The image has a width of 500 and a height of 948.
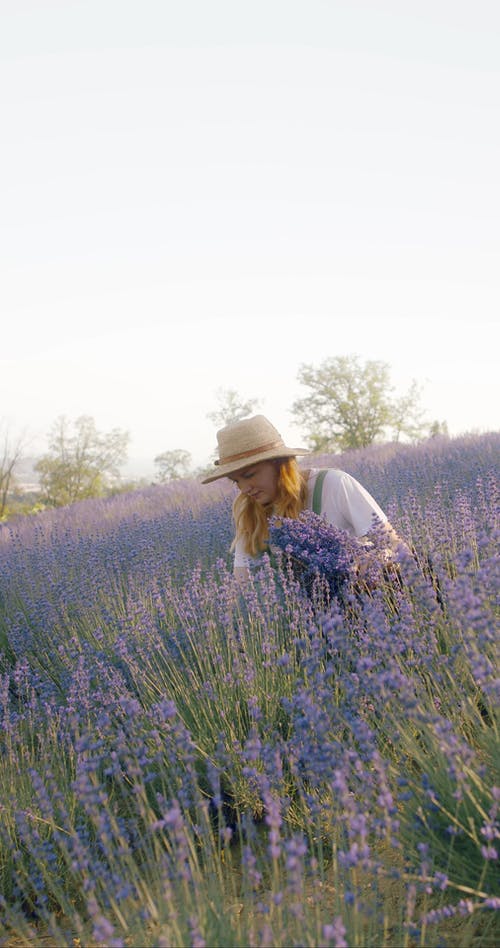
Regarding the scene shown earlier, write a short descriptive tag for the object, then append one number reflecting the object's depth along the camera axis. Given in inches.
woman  137.6
